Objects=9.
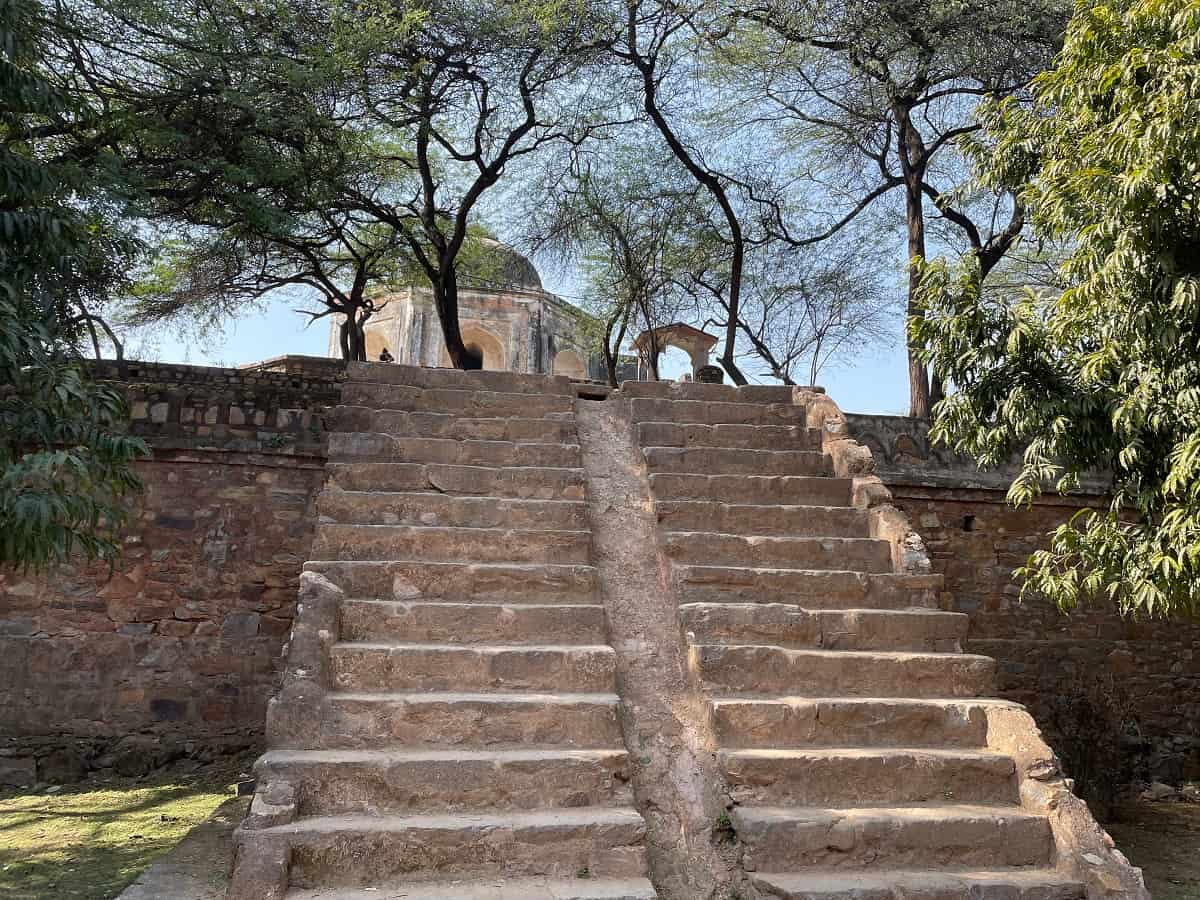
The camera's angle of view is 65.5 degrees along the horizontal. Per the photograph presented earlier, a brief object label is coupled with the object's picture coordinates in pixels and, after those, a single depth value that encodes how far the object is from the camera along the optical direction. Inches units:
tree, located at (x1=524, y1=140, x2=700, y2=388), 549.6
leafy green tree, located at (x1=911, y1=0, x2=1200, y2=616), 179.2
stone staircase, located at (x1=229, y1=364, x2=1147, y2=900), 145.1
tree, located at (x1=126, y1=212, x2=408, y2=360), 505.0
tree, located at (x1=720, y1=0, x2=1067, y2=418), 402.9
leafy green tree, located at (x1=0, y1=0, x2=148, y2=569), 160.6
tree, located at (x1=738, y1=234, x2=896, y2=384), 658.2
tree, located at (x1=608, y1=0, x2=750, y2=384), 453.4
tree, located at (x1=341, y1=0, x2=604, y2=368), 396.2
